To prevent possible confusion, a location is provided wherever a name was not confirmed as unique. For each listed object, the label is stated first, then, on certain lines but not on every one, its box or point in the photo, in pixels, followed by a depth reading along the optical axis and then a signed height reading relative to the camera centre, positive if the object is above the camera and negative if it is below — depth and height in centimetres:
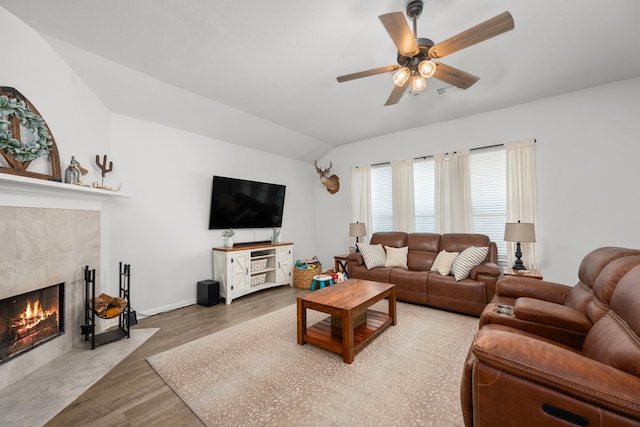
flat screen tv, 409 +25
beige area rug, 161 -124
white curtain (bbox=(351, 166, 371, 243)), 515 +42
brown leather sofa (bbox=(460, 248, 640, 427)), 87 -62
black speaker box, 364 -107
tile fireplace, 191 -22
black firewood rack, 246 -103
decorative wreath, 182 +68
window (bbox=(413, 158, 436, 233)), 445 +39
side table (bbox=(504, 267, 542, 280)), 301 -72
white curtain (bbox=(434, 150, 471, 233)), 407 +37
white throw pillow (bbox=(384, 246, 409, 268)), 407 -65
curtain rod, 384 +104
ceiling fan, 160 +119
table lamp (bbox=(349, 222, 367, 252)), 473 -24
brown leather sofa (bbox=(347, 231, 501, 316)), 315 -82
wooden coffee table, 220 -99
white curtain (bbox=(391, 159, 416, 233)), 461 +35
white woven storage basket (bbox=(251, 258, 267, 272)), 427 -79
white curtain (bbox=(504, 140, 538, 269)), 355 +36
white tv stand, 384 -82
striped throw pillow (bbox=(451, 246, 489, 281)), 332 -59
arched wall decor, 186 +68
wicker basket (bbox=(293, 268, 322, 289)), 463 -108
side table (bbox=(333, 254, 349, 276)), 452 -88
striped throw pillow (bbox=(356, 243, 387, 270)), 409 -62
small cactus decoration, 286 +61
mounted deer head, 552 +79
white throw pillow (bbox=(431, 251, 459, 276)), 351 -65
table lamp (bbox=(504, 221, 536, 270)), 313 -22
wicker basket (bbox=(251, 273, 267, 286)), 432 -105
